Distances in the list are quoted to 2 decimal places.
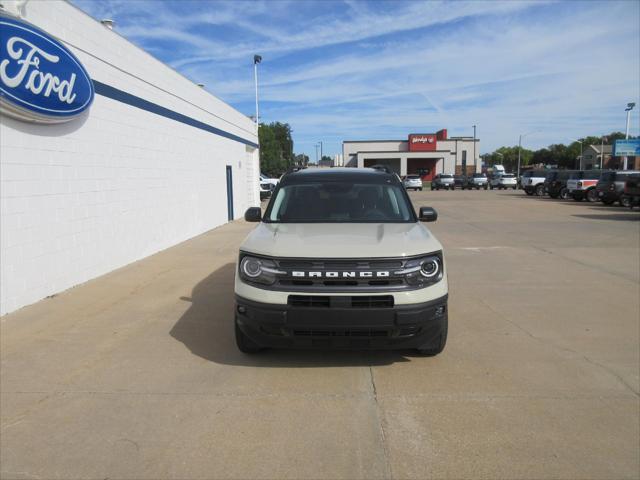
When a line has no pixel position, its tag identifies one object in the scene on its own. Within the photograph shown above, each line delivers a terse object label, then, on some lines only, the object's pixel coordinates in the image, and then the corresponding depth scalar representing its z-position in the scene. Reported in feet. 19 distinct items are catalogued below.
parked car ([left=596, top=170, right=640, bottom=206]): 79.41
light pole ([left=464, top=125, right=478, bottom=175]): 264.52
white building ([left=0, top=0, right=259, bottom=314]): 20.77
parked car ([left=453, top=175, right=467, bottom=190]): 169.66
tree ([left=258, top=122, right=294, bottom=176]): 182.70
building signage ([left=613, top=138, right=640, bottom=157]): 170.81
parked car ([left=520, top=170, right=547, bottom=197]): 115.96
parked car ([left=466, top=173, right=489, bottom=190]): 166.40
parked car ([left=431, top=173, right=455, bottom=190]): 160.45
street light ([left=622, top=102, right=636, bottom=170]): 162.20
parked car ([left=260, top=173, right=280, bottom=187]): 109.09
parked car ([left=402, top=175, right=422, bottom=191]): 151.23
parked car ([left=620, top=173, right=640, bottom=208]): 70.69
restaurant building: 246.47
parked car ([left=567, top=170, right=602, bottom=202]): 92.48
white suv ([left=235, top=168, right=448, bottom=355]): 12.69
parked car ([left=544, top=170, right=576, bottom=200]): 100.99
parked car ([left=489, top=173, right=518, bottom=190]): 164.95
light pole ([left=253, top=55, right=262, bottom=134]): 77.15
